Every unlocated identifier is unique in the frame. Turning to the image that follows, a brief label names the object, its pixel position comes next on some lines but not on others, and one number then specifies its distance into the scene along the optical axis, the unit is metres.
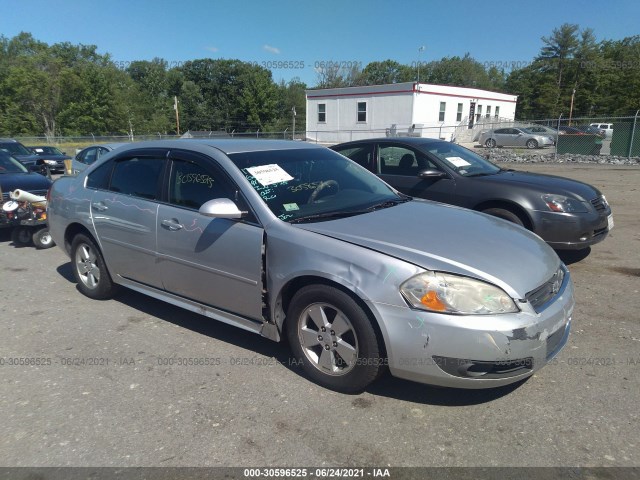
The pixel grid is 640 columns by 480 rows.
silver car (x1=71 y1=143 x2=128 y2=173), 12.31
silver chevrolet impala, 2.73
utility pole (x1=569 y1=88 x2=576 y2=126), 50.92
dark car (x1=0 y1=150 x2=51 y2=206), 7.98
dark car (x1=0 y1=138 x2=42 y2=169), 16.43
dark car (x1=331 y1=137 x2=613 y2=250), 5.49
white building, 32.38
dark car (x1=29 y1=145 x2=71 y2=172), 19.61
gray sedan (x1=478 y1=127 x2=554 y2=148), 28.67
